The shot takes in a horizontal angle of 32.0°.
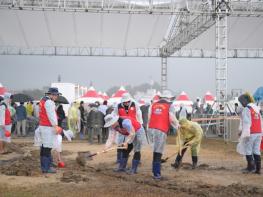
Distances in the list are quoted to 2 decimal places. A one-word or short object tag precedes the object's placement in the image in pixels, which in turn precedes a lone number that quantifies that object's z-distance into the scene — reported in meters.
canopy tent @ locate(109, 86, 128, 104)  28.84
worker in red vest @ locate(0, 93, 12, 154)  13.14
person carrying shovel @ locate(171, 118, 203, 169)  10.51
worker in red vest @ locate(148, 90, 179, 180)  9.10
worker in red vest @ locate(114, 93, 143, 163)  10.09
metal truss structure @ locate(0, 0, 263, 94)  20.05
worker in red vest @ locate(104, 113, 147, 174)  9.74
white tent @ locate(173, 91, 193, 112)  31.61
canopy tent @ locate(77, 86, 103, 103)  28.83
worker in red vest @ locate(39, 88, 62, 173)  9.48
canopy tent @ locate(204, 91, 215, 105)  33.90
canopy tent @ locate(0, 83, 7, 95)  27.40
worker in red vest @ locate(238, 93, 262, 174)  9.96
